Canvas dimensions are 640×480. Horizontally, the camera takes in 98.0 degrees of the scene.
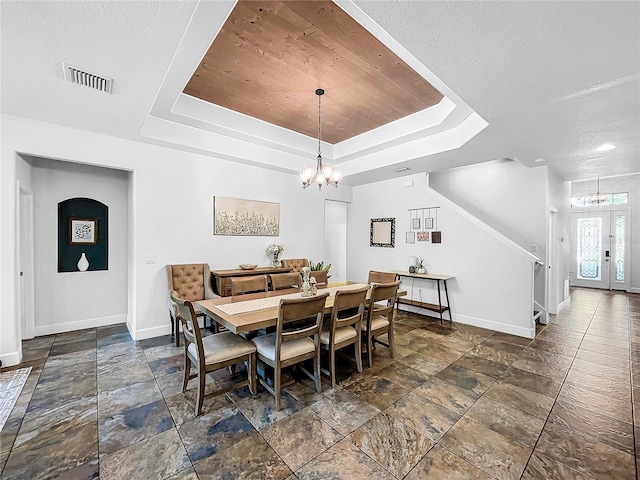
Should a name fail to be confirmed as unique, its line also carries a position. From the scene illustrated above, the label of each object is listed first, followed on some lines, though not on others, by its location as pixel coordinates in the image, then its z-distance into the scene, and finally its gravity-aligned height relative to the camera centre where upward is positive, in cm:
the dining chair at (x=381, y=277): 385 -55
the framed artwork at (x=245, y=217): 469 +39
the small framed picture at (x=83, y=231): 421 +14
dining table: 227 -67
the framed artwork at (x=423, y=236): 543 +3
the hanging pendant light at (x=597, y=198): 725 +102
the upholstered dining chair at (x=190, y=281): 406 -63
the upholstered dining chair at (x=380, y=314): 304 -87
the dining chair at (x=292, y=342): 228 -96
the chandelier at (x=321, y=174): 378 +89
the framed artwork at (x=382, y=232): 597 +13
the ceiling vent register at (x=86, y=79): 228 +140
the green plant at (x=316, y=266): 574 -57
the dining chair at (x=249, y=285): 343 -58
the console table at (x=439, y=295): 480 -104
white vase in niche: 426 -35
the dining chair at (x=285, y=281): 382 -59
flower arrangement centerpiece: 520 -23
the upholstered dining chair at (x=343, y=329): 267 -95
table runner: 264 -67
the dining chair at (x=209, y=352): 222 -96
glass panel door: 766 -37
